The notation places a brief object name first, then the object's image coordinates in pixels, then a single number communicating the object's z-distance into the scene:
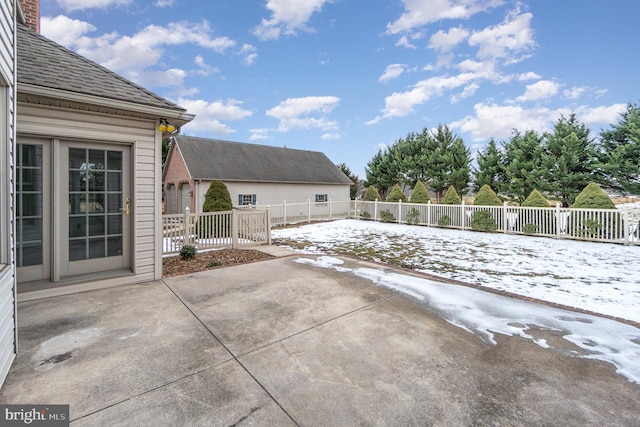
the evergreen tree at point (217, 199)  11.88
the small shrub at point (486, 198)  12.93
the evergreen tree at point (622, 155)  14.33
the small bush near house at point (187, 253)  6.41
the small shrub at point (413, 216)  14.58
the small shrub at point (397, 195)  17.00
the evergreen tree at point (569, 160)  15.69
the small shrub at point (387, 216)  15.69
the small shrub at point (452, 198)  14.46
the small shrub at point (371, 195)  18.94
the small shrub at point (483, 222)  12.11
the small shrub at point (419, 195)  15.33
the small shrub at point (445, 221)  13.47
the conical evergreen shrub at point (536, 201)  11.30
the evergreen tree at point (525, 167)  16.77
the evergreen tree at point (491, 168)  18.91
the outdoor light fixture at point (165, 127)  4.66
